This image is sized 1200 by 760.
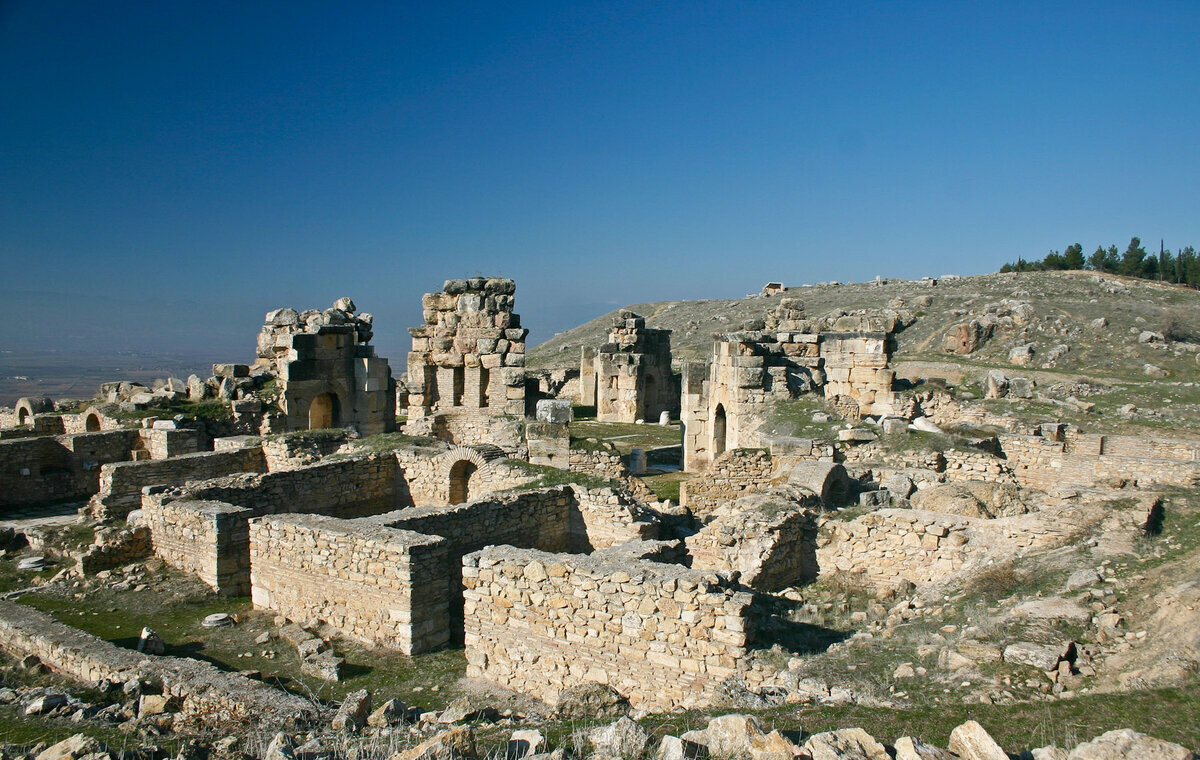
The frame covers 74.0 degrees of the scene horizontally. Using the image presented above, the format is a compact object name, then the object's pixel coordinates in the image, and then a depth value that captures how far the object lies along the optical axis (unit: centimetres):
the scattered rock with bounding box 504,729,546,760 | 488
